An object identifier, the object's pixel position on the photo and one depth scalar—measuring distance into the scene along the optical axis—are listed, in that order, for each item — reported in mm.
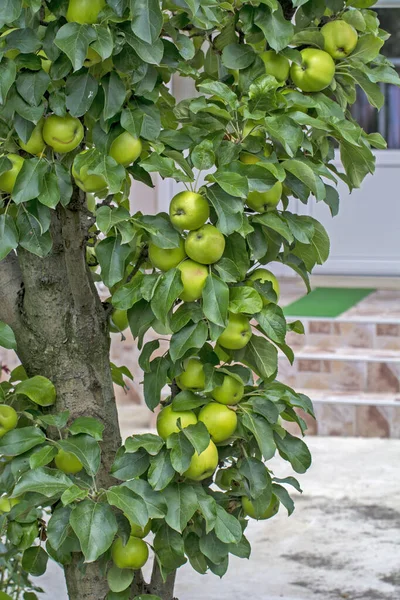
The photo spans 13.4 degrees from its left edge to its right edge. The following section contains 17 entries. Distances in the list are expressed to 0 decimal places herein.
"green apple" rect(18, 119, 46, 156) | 2894
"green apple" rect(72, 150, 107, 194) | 2864
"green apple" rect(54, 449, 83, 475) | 3056
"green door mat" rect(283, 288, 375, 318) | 9254
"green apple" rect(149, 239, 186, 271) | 2973
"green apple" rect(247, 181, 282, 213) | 2980
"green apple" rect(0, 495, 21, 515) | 3257
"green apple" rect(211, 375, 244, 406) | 3037
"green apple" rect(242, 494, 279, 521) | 3191
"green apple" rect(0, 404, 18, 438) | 3063
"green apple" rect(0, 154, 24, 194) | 2914
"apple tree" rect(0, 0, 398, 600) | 2860
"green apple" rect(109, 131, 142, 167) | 2906
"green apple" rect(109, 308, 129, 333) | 3341
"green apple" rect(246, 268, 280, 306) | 3068
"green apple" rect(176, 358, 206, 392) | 3051
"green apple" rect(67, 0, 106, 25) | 2786
